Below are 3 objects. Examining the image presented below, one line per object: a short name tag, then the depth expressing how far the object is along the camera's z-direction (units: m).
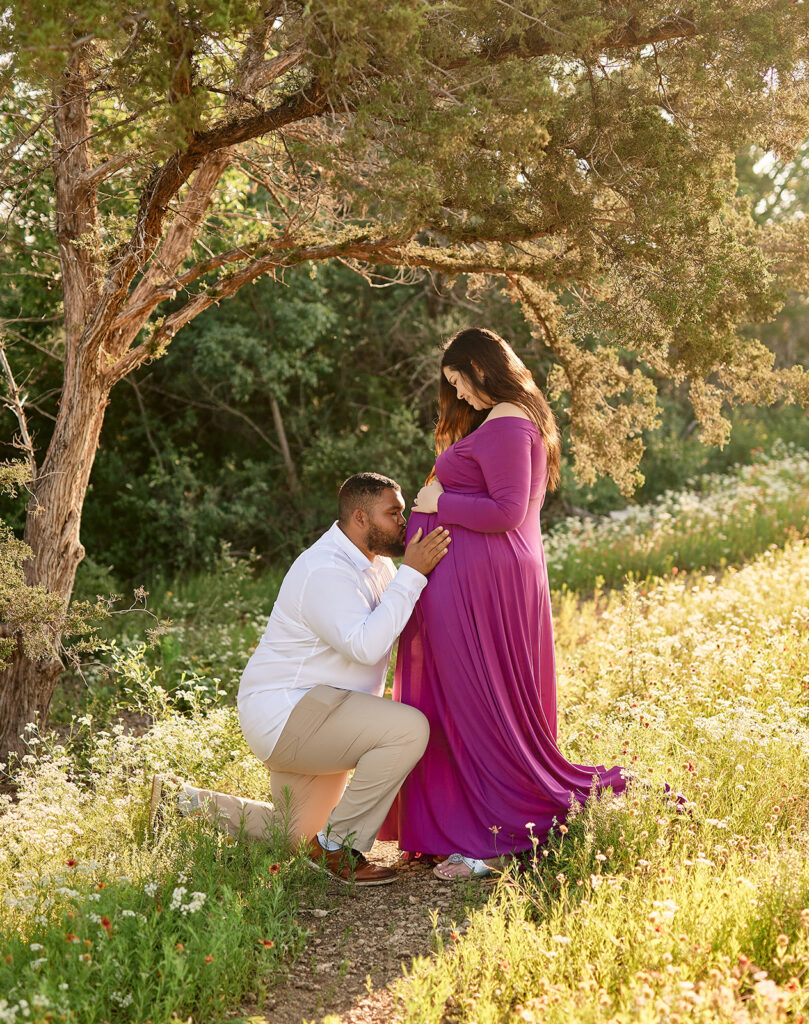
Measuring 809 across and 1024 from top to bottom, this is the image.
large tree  3.31
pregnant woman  3.90
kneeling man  3.77
